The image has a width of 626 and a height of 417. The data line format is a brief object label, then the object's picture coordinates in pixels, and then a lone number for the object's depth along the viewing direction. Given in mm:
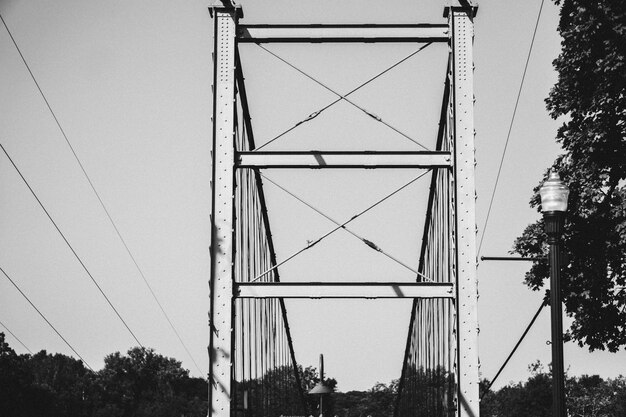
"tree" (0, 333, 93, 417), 68625
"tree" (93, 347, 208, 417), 123688
